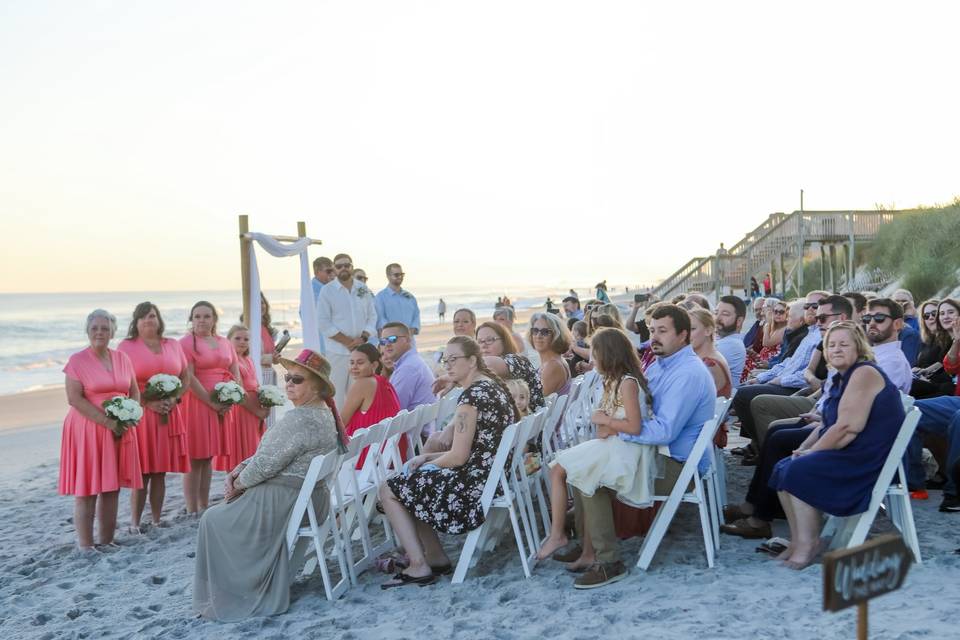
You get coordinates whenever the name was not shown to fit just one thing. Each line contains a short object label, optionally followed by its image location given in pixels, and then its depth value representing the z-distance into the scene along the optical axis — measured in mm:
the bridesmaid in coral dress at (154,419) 6641
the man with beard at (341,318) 9539
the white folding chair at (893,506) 4559
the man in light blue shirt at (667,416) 4809
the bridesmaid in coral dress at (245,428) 7160
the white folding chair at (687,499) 4789
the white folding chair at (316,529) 4707
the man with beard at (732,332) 7852
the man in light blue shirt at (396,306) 10347
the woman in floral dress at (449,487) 4969
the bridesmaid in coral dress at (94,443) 6105
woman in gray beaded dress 4762
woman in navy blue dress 4648
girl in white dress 4840
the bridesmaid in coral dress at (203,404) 6977
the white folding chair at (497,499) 4898
